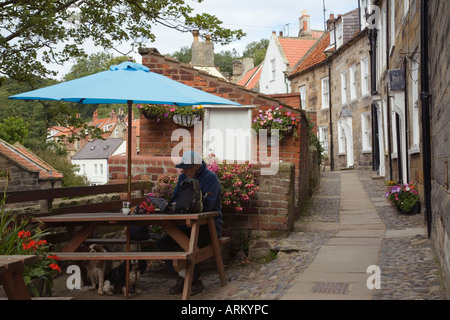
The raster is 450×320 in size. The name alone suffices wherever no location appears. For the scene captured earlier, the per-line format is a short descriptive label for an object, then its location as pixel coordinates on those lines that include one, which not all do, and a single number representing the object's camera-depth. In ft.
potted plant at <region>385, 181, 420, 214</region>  31.68
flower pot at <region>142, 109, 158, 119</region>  35.18
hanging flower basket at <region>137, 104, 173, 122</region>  34.96
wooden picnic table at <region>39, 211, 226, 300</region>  16.80
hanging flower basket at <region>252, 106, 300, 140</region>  33.78
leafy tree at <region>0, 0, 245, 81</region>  30.23
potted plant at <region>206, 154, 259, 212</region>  24.88
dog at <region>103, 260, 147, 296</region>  18.97
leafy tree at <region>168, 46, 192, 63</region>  242.17
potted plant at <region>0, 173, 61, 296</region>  14.52
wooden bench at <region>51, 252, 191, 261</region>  16.42
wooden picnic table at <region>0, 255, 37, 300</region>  9.93
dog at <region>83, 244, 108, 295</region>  18.95
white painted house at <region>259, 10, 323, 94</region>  109.50
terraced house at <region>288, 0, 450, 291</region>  17.90
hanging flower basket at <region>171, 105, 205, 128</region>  35.29
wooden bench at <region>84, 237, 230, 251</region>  20.59
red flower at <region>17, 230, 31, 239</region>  14.75
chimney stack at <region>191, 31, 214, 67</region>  107.34
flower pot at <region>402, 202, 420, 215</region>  31.96
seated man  19.33
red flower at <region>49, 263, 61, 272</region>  14.80
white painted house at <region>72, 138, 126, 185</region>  197.32
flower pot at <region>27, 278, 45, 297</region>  14.32
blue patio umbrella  16.92
